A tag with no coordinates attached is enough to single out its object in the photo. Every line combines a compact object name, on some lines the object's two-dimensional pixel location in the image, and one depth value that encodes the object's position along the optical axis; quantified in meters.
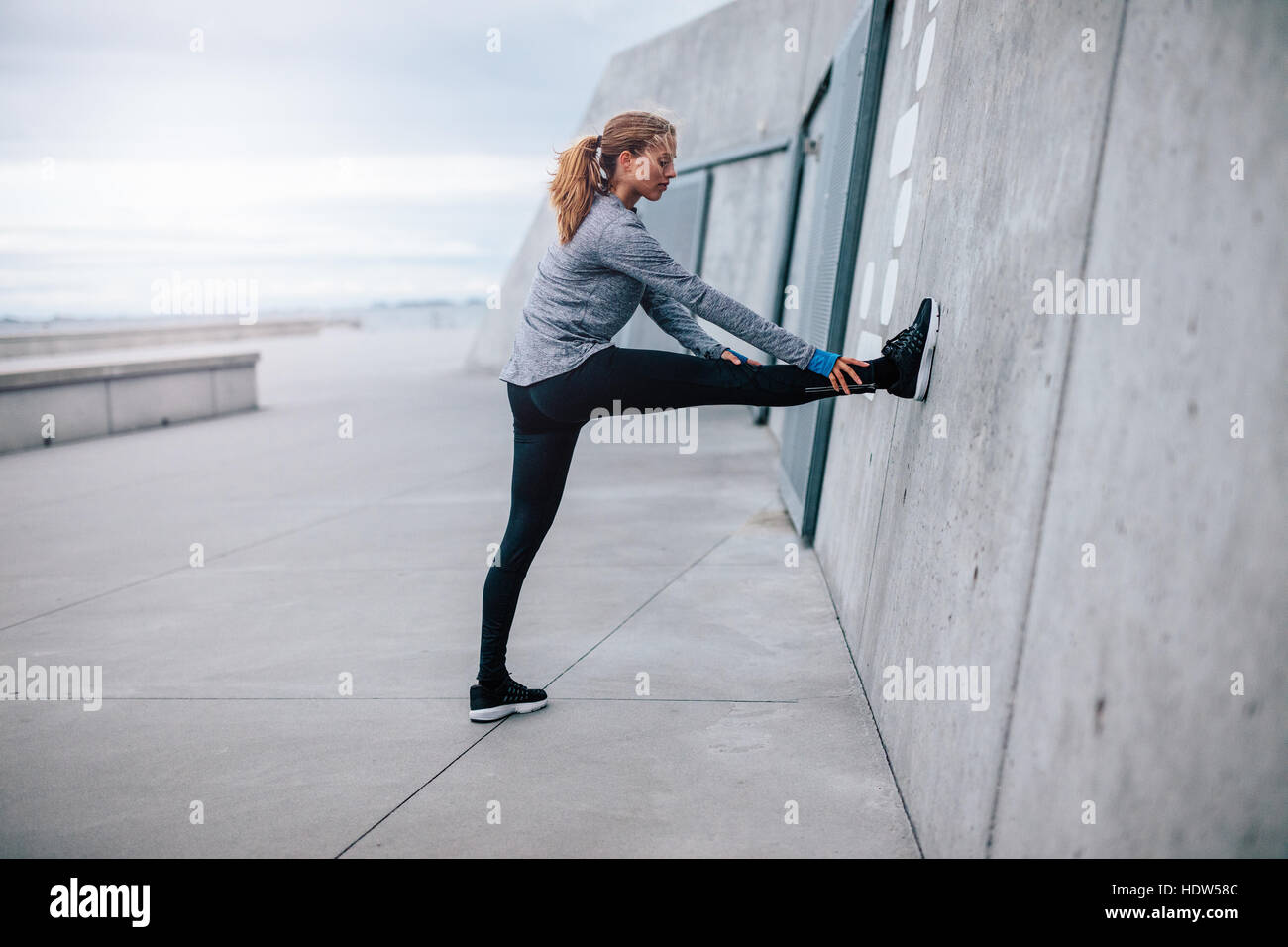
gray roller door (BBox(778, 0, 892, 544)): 6.16
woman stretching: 3.62
